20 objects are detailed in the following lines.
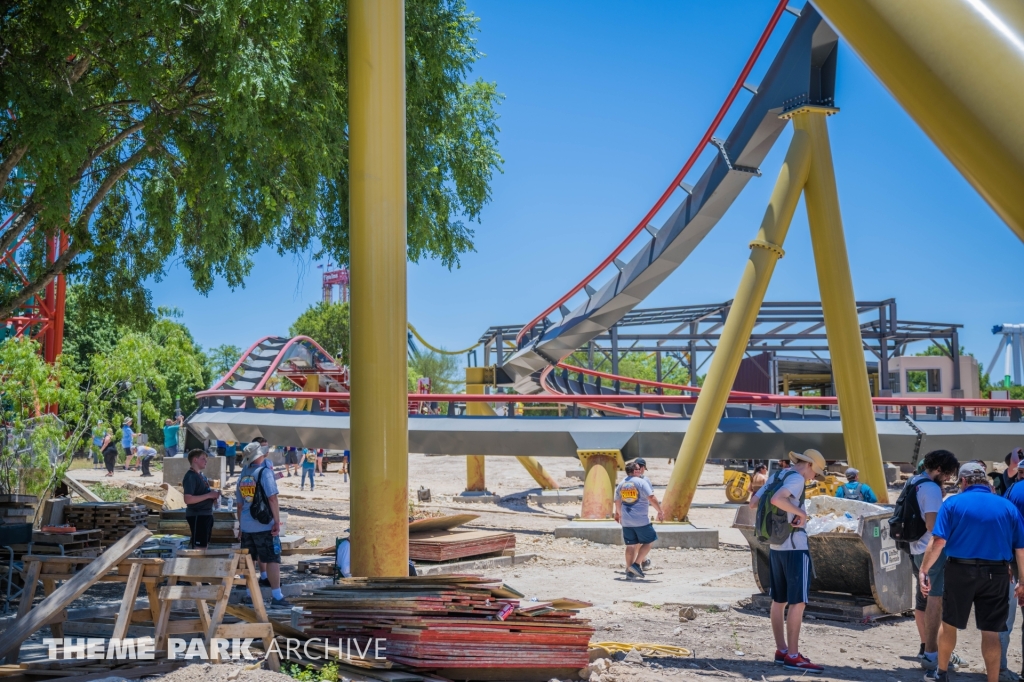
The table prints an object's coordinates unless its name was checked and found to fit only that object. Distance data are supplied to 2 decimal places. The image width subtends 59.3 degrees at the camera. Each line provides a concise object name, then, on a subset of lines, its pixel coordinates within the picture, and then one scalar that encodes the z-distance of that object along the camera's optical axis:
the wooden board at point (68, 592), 5.56
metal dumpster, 8.09
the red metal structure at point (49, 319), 25.38
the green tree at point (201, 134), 7.40
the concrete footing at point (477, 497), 22.95
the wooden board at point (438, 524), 11.51
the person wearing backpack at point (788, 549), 6.52
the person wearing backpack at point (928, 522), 6.47
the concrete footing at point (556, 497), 23.06
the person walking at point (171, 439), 28.77
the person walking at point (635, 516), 10.94
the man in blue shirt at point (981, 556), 5.69
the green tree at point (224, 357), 68.37
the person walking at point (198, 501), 9.55
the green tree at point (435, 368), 65.44
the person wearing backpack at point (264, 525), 8.46
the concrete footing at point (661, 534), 13.78
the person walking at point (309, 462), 25.61
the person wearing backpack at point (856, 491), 11.80
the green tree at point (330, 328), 59.84
